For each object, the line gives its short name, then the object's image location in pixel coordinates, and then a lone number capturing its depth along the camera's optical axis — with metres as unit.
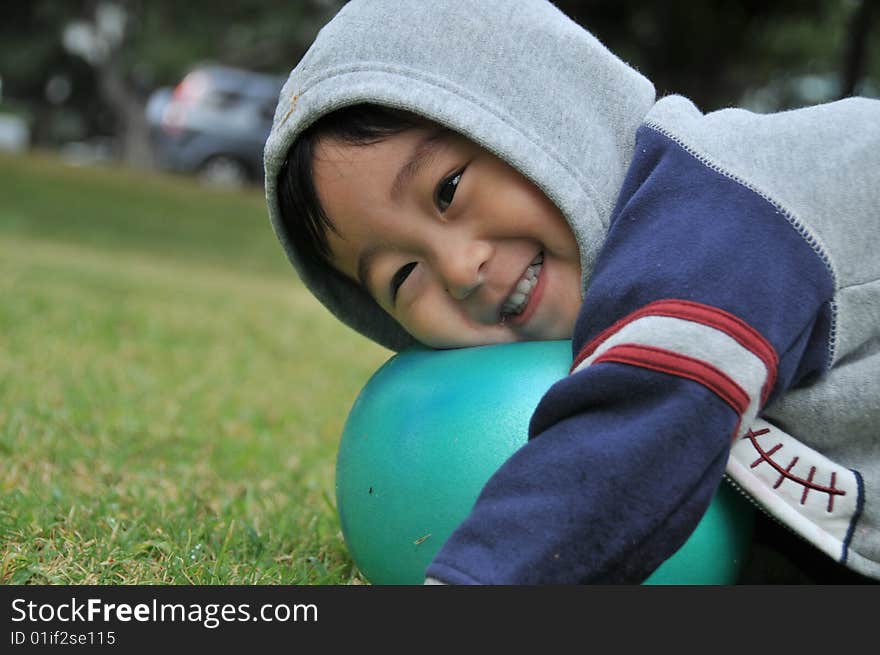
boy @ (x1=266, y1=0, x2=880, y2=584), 1.70
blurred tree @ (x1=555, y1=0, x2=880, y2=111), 12.91
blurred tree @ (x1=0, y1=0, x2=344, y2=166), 17.52
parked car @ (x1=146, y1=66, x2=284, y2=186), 18.64
